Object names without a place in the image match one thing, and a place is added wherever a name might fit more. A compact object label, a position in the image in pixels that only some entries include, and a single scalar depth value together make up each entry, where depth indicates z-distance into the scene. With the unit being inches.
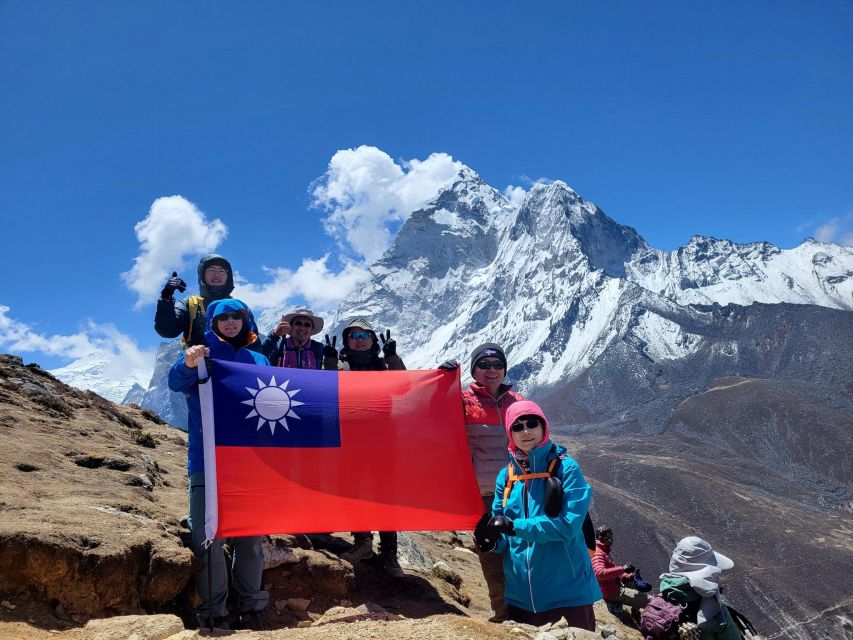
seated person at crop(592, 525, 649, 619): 352.5
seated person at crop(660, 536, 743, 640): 176.2
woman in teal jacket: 157.4
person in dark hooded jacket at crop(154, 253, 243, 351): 212.8
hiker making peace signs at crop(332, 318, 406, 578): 256.4
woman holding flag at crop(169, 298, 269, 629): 181.6
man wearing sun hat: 263.9
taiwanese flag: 192.7
